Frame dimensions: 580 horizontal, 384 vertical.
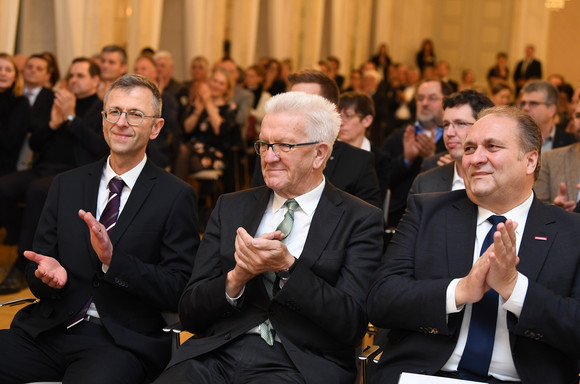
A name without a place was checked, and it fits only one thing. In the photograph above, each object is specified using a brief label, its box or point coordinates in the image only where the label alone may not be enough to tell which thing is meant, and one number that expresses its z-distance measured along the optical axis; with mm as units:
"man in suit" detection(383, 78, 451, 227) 5375
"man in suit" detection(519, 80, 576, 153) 5645
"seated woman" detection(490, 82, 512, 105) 8073
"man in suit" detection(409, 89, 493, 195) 4125
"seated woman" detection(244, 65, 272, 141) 10633
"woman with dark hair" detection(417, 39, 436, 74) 19656
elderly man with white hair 2641
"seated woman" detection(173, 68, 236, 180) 8000
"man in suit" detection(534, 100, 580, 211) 4516
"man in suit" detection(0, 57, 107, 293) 5543
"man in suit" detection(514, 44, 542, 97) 17391
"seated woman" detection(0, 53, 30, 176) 6113
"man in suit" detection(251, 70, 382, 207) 4379
